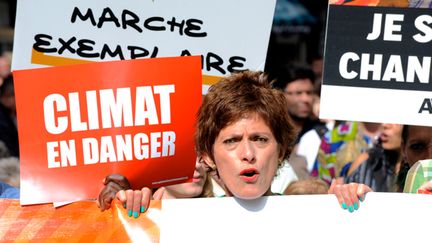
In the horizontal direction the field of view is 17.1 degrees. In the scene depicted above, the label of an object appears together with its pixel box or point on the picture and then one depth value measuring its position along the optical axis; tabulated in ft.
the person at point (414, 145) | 22.66
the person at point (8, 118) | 36.53
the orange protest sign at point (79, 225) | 15.72
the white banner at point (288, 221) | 15.77
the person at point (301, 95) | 36.66
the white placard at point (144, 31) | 18.85
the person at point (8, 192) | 18.34
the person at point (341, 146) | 35.03
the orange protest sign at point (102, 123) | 16.26
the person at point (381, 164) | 30.60
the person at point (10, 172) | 28.72
